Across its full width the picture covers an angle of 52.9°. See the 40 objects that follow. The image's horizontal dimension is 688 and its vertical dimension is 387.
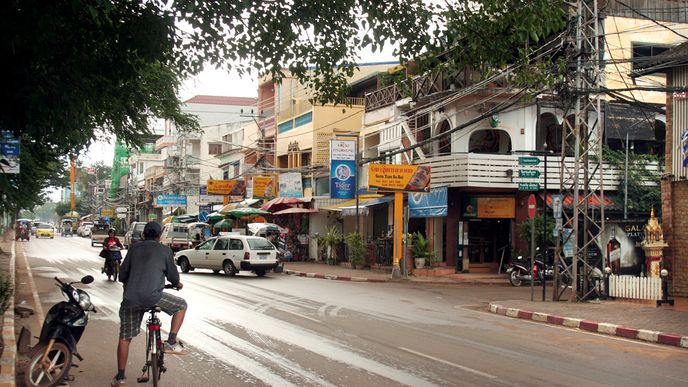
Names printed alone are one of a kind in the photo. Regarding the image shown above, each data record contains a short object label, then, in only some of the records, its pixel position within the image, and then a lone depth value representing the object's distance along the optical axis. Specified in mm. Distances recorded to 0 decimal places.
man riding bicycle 7520
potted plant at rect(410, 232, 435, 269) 29750
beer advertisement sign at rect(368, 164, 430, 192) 27250
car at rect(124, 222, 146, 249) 44700
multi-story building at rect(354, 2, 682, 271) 28594
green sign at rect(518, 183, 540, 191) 22234
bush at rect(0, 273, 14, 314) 12810
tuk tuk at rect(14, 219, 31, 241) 66625
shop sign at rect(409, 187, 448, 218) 29039
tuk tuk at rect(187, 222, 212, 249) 44603
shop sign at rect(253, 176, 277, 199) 43250
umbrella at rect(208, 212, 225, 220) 46400
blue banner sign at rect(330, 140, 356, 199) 32312
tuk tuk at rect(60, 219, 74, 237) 92250
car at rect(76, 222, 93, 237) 91588
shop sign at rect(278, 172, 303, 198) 40188
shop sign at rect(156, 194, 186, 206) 62159
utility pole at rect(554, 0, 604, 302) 17766
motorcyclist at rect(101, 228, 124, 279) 22883
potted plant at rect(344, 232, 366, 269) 33406
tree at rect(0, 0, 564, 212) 8703
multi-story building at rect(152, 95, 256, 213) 72562
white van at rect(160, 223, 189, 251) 43062
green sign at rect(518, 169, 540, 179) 20672
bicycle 7438
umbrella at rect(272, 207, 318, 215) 39688
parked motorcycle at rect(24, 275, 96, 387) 7449
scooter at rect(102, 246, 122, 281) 22953
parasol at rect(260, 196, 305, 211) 41219
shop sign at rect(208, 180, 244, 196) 49594
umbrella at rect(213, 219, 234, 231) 46500
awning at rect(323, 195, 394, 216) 34188
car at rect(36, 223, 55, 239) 79812
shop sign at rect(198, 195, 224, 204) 62250
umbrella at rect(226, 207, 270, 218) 40188
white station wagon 26859
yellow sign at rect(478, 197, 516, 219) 30000
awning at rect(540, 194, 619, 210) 28991
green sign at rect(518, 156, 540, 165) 19594
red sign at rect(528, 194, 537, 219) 19891
